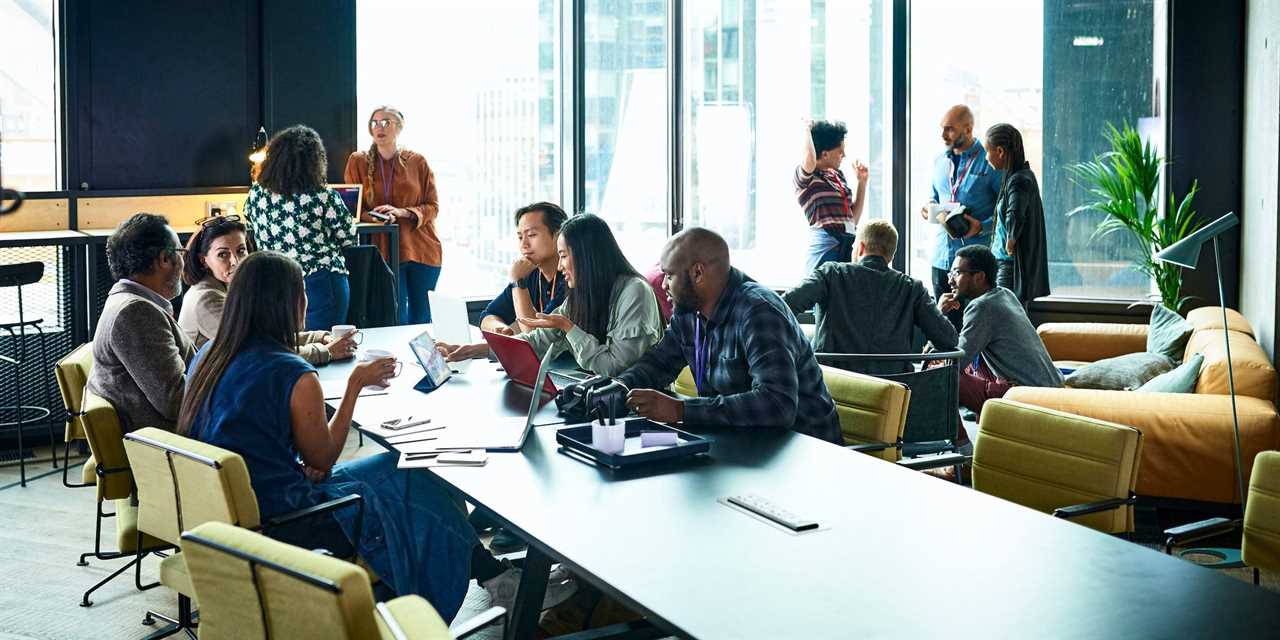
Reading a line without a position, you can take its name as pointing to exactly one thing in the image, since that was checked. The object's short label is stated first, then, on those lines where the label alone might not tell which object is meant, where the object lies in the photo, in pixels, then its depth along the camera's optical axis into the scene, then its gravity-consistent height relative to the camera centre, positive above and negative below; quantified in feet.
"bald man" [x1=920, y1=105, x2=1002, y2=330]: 24.53 +0.73
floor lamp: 12.83 -0.24
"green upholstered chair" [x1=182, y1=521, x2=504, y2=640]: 5.99 -1.91
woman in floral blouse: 20.15 +0.18
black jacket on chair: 21.61 -1.15
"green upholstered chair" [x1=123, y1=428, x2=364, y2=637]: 9.26 -2.10
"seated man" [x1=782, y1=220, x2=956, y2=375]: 17.35 -1.21
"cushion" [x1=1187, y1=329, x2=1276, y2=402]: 15.72 -1.93
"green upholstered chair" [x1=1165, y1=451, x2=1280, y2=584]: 9.28 -2.33
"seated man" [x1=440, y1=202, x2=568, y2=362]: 16.16 -0.62
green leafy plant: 23.93 +0.30
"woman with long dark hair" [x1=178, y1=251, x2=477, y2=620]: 10.24 -1.80
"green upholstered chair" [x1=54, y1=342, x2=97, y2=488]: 13.37 -1.75
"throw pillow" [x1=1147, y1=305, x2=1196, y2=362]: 19.90 -1.82
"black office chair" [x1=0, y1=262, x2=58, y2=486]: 18.78 -2.15
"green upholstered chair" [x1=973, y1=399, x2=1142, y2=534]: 10.34 -2.12
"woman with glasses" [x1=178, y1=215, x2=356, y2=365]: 14.66 -0.62
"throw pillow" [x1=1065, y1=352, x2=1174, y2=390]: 18.51 -2.29
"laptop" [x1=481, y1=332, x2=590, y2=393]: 13.25 -1.53
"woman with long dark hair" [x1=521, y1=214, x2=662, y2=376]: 13.84 -0.93
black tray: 9.62 -1.82
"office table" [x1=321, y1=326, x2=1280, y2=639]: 6.37 -2.02
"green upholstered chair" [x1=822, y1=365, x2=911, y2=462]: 12.27 -1.93
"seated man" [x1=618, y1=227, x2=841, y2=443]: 10.95 -1.25
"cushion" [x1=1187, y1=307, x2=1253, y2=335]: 19.63 -1.61
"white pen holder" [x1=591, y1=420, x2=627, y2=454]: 9.77 -1.71
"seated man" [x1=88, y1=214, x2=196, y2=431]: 12.57 -1.38
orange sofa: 14.93 -2.44
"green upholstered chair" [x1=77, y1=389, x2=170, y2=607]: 11.73 -2.33
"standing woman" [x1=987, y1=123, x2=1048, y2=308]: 22.94 +0.10
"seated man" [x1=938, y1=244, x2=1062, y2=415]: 17.81 -1.75
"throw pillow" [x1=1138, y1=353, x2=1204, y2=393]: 16.69 -2.16
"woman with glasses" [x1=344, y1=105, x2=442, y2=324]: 25.09 +0.63
